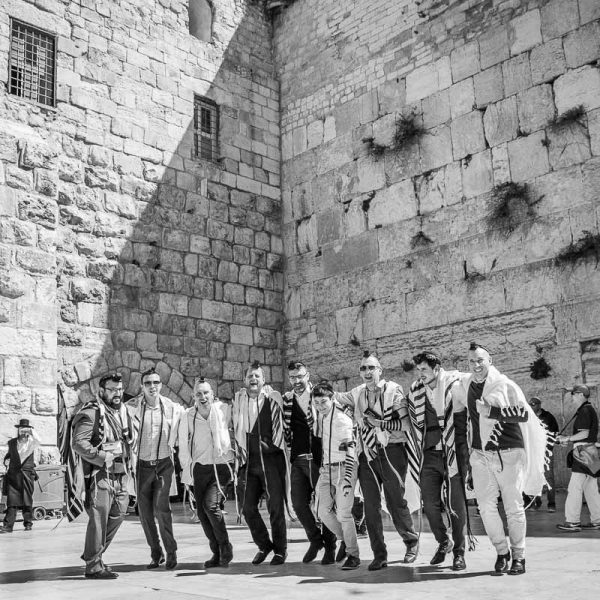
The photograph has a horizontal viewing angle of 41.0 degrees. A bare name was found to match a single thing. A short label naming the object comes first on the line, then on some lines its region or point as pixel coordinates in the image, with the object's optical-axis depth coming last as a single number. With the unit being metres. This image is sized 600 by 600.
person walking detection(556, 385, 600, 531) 7.68
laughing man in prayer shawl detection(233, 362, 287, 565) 6.48
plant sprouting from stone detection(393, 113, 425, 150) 13.15
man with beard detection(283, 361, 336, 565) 6.37
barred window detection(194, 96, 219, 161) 14.60
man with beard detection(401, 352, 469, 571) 5.99
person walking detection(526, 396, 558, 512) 10.07
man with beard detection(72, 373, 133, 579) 6.04
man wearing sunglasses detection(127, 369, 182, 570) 6.38
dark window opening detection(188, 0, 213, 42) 15.00
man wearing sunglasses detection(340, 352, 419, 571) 6.08
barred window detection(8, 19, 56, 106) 12.09
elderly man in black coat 9.93
